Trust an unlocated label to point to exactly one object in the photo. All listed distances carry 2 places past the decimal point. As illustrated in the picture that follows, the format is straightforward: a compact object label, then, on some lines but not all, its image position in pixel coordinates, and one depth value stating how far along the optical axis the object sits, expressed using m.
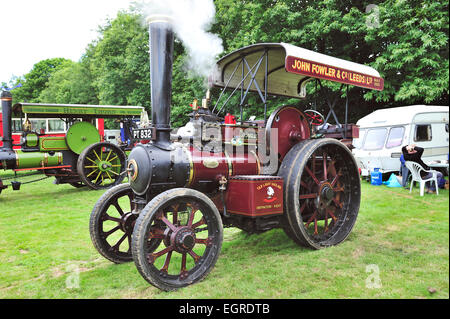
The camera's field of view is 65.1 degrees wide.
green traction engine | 7.84
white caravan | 8.91
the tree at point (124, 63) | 16.19
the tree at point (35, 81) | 36.02
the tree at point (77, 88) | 26.00
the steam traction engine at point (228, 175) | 2.92
